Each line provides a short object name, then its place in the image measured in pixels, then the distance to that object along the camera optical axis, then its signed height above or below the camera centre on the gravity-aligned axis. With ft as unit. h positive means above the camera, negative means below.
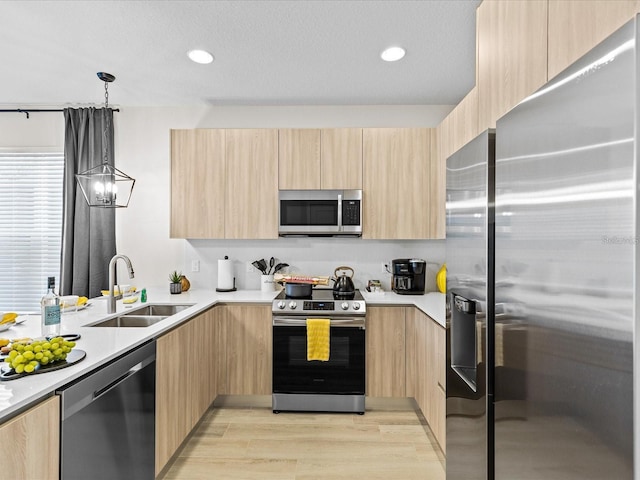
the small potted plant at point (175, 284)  10.94 -1.12
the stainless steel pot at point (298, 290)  10.09 -1.16
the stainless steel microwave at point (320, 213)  10.62 +0.97
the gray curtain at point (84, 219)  11.37 +0.82
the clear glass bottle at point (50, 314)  5.87 -1.10
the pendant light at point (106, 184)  8.94 +1.73
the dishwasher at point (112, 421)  4.35 -2.37
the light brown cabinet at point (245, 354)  9.86 -2.83
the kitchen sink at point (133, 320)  7.75 -1.61
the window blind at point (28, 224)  12.03 +0.66
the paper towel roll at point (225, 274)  11.29 -0.86
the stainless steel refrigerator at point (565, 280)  2.10 -0.22
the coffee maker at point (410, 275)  10.77 -0.79
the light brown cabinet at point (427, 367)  7.46 -2.70
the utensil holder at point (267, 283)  11.23 -1.09
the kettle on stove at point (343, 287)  10.32 -1.10
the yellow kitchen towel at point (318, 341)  9.41 -2.35
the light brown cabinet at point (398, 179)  10.66 +1.94
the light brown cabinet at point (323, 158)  10.69 +2.54
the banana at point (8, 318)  6.48 -1.29
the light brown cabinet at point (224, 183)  10.78 +1.81
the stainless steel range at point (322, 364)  9.56 -3.00
